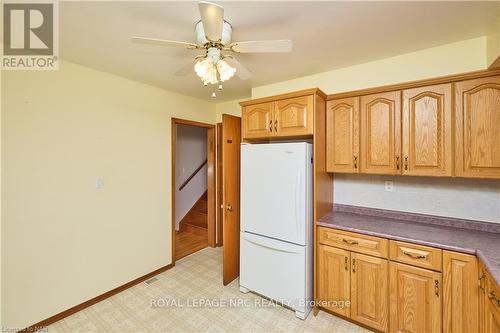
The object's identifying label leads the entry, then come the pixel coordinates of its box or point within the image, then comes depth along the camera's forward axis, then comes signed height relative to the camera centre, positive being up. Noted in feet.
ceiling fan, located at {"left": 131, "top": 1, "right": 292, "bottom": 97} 3.76 +2.31
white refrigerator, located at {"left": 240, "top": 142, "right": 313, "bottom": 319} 6.77 -1.82
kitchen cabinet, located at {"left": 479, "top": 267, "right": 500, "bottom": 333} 4.03 -2.68
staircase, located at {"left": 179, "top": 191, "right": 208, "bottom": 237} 14.24 -3.41
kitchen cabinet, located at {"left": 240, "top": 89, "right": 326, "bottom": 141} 6.88 +1.73
